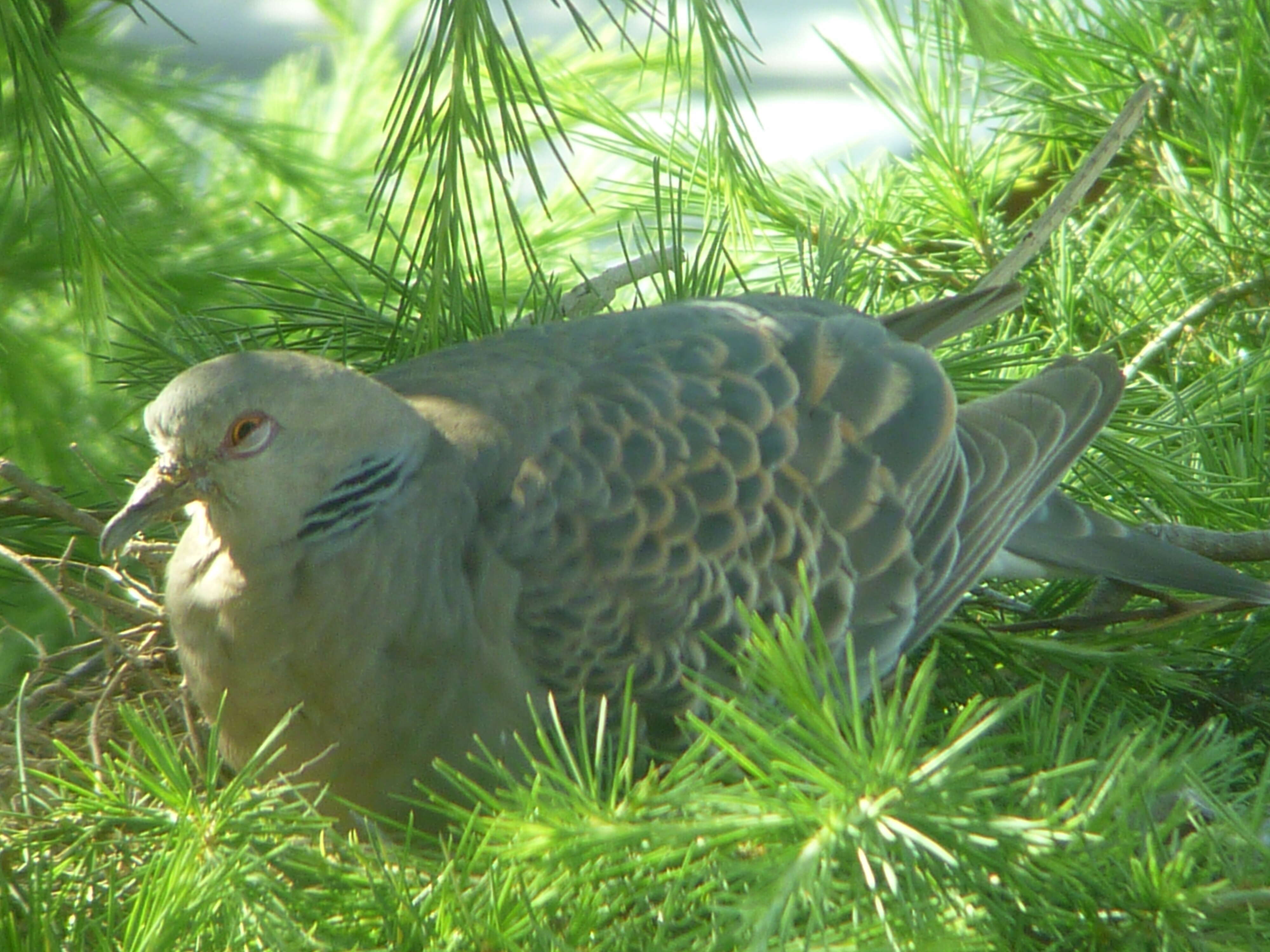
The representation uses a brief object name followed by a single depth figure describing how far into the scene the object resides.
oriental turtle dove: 3.41
